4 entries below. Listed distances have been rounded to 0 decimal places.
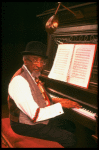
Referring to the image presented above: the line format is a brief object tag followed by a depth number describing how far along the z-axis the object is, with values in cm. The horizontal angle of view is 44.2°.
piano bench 156
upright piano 178
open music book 178
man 155
